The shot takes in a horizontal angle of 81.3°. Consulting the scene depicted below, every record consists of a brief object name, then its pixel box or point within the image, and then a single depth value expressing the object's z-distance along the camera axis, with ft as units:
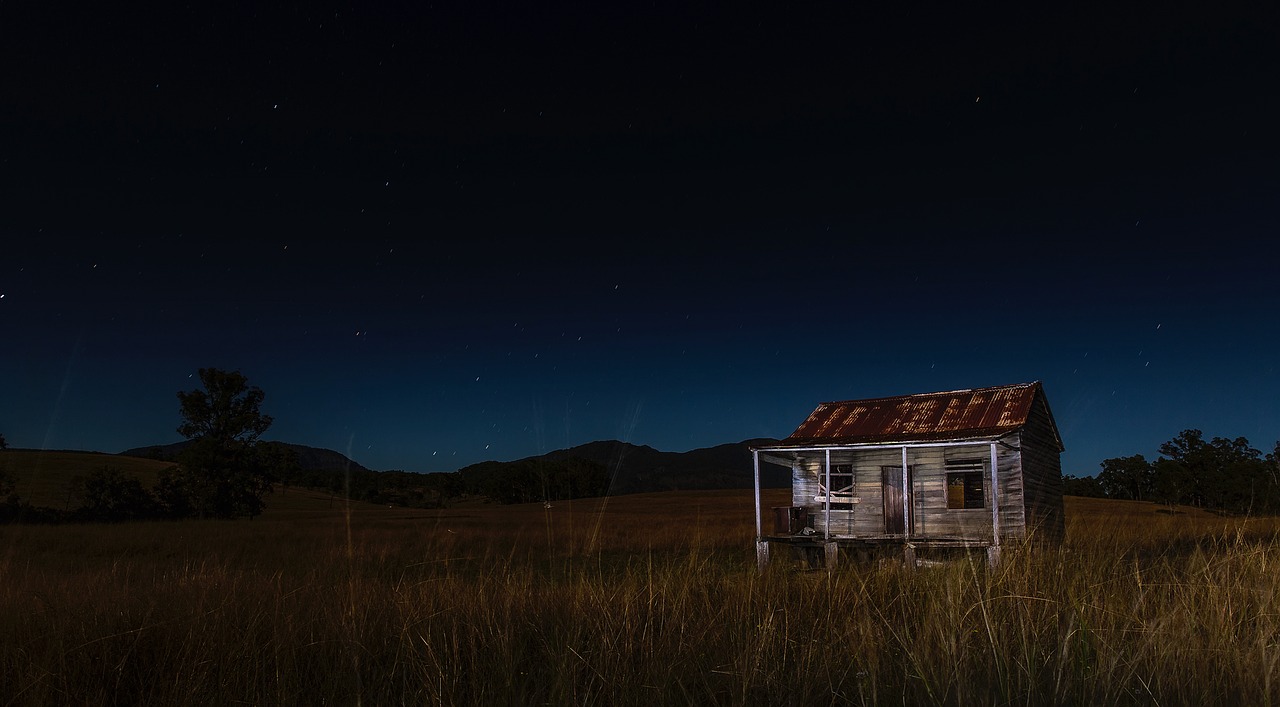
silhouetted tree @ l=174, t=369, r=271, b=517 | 132.57
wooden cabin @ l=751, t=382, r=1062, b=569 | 61.72
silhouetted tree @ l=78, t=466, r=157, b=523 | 133.02
